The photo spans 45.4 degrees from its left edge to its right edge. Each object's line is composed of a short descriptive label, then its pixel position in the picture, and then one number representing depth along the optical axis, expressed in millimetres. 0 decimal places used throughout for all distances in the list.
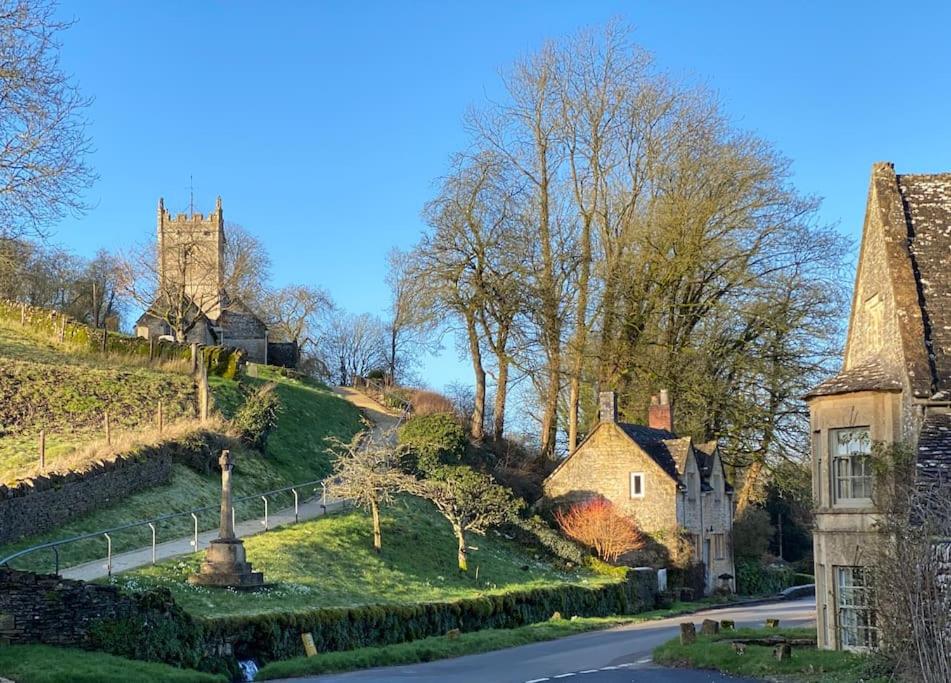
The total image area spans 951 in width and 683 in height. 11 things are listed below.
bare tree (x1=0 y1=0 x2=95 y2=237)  22125
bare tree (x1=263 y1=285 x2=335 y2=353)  90188
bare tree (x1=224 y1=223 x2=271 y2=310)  80688
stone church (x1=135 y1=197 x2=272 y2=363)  71625
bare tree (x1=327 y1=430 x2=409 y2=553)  36406
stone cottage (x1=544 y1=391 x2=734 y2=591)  47656
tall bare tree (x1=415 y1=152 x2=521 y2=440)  51338
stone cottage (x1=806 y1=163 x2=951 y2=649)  21719
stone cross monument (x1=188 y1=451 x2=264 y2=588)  26594
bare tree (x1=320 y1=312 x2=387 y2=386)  96562
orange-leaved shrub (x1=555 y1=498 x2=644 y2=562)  45938
